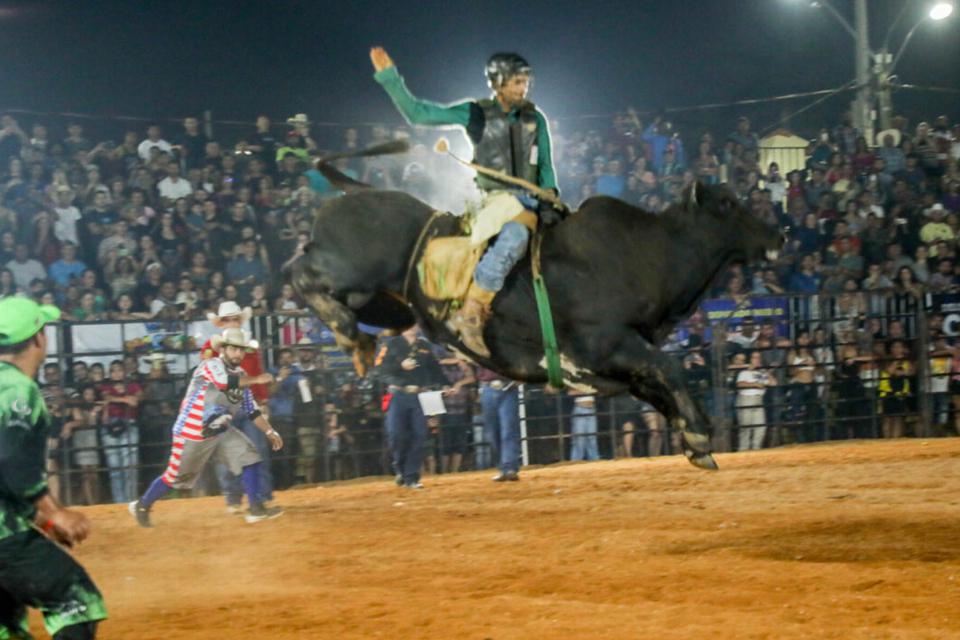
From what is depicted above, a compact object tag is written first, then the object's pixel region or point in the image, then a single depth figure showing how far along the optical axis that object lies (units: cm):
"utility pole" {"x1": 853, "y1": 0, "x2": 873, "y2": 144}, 2042
